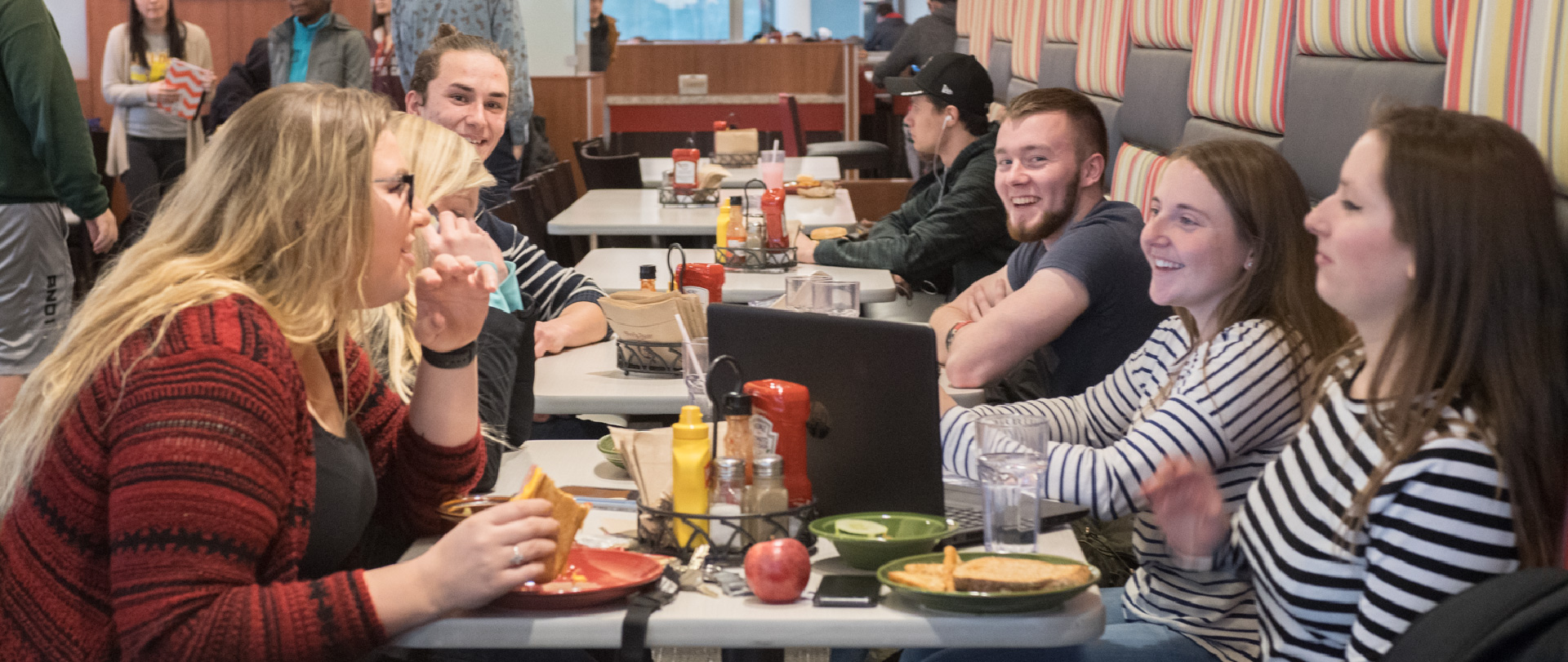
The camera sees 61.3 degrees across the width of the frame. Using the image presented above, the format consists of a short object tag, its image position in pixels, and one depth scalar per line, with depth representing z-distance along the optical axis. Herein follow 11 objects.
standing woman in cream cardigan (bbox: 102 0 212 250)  6.55
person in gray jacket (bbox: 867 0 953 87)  9.65
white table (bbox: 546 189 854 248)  4.34
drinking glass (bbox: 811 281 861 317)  2.79
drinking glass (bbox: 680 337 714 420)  2.05
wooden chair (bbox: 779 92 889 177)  8.28
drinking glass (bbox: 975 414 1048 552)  1.61
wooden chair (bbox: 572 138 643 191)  6.18
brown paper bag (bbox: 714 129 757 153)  6.32
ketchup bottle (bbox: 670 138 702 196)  4.93
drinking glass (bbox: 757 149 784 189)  4.99
